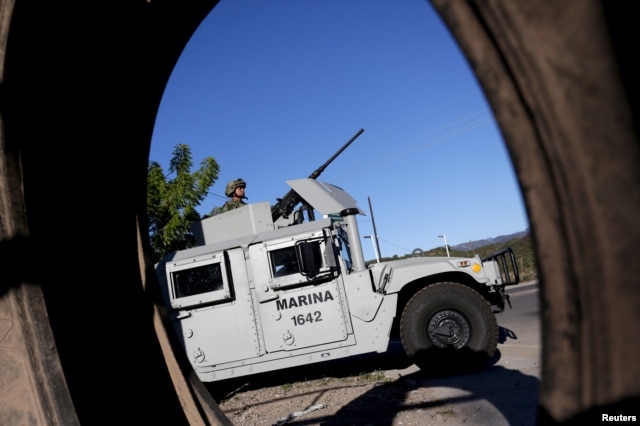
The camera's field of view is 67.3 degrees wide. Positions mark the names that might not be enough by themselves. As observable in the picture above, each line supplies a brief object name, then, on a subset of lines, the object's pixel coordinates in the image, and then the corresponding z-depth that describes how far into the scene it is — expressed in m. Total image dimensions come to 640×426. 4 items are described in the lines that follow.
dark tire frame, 0.65
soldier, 8.93
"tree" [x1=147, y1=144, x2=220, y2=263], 11.41
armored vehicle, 6.07
